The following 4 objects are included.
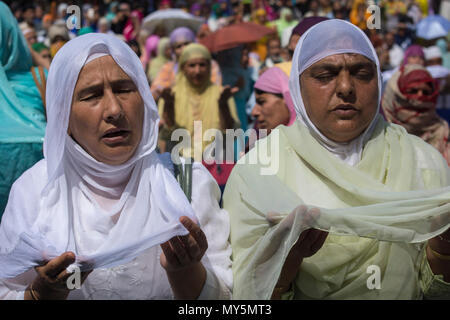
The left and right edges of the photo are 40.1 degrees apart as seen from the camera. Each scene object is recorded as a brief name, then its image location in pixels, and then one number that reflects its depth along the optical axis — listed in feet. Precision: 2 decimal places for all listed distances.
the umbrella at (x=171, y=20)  31.76
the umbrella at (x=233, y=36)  24.76
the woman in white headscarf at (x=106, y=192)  7.63
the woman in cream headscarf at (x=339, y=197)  7.55
